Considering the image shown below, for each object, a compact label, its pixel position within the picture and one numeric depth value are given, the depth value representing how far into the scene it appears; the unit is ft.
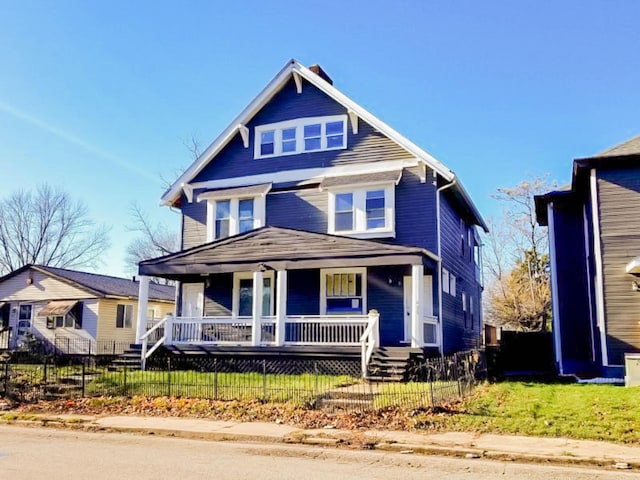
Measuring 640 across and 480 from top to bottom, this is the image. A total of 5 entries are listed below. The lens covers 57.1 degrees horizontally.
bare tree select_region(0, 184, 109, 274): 168.35
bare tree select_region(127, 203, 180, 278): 166.51
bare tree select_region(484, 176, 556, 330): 130.00
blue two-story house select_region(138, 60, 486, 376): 55.98
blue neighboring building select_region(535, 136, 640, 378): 49.78
